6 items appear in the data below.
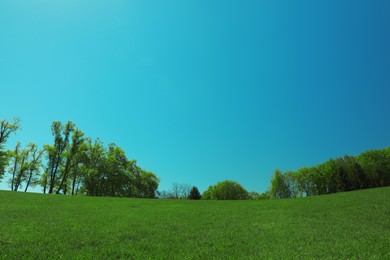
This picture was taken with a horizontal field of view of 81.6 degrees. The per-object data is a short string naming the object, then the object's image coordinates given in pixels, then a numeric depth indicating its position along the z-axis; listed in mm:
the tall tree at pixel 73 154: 61306
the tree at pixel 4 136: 50403
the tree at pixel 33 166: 64188
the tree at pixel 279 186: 92575
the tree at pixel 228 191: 110000
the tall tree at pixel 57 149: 60969
